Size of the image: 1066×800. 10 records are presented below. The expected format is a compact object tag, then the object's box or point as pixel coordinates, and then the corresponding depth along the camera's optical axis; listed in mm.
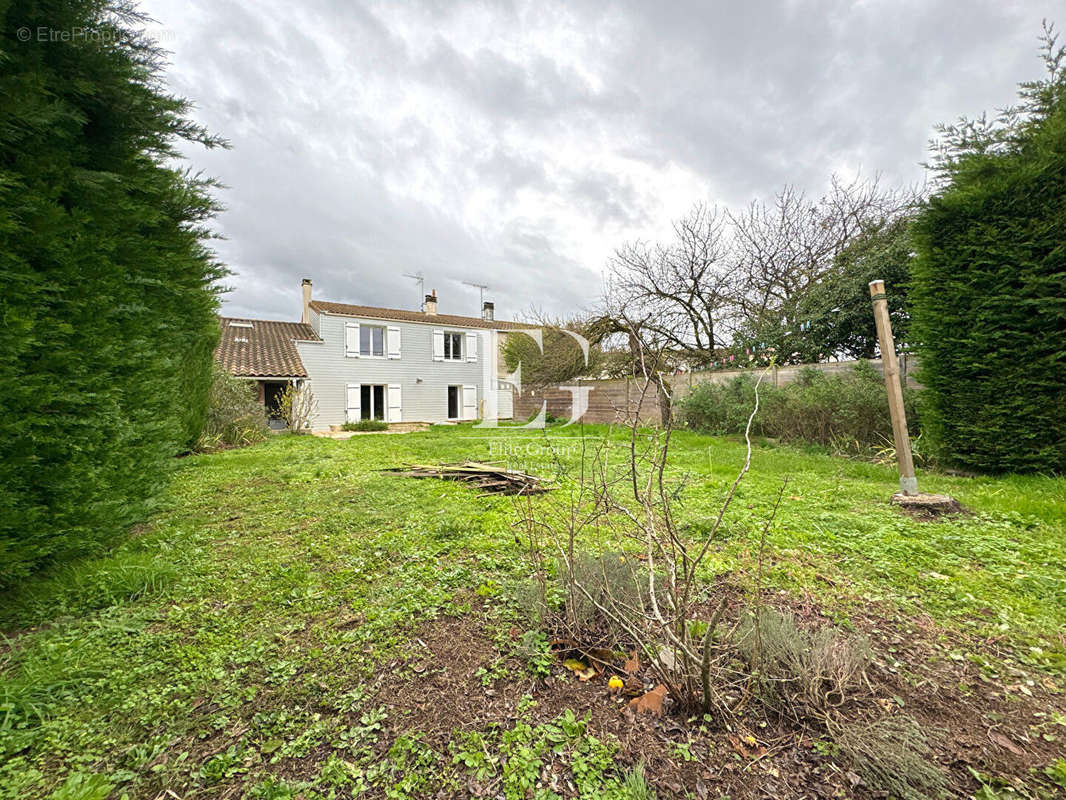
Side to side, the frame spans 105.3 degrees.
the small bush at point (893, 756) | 1045
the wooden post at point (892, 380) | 3717
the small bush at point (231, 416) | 8250
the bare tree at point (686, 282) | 11844
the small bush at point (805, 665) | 1336
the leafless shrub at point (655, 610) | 1358
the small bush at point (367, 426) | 15461
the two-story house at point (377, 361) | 14898
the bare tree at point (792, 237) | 10672
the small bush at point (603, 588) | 1789
